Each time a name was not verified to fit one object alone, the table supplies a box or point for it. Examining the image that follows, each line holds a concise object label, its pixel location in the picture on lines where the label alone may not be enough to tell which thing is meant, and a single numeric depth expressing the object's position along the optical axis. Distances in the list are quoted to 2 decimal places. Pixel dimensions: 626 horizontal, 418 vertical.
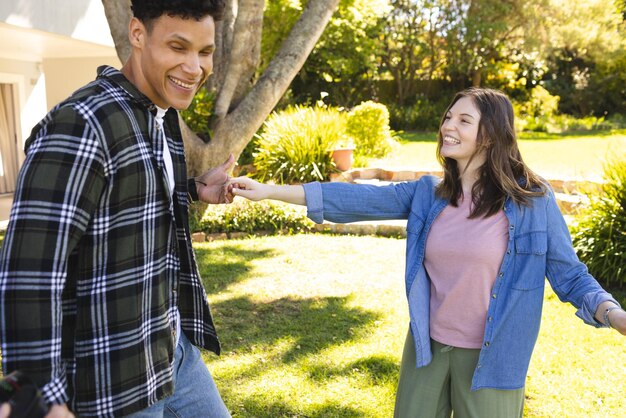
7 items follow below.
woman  2.56
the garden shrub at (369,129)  14.27
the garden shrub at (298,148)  11.09
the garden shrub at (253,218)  8.84
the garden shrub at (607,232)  6.32
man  1.49
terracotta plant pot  11.48
